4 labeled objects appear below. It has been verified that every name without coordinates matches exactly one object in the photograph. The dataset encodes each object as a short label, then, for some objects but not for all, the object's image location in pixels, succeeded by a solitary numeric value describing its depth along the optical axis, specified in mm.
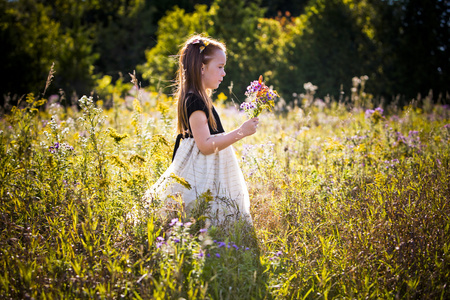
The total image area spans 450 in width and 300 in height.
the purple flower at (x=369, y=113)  4251
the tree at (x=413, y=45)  8977
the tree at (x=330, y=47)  9797
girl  2631
